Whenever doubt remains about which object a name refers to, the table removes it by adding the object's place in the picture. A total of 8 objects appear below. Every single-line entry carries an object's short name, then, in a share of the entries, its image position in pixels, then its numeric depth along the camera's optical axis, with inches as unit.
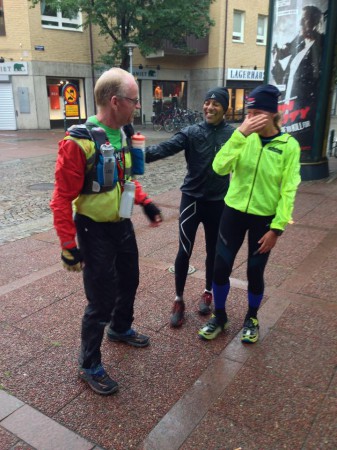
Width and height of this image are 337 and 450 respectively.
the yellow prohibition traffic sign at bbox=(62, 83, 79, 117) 528.1
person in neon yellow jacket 108.2
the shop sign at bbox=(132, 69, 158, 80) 984.3
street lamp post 673.1
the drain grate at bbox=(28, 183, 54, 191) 352.2
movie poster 329.7
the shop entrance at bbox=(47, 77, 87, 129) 885.2
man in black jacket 125.6
